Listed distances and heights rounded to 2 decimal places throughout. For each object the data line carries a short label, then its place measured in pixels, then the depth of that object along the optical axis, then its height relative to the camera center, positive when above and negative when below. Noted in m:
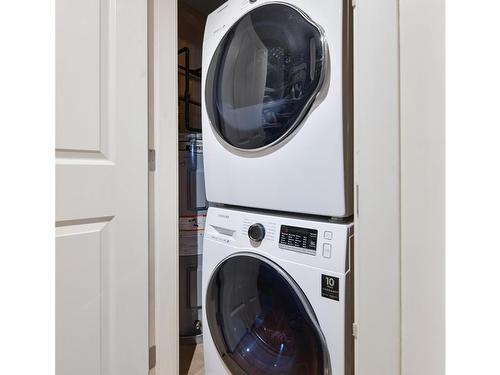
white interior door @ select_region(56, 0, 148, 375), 0.89 -0.01
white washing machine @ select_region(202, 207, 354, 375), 0.76 -0.39
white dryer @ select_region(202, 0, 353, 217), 0.78 +0.29
